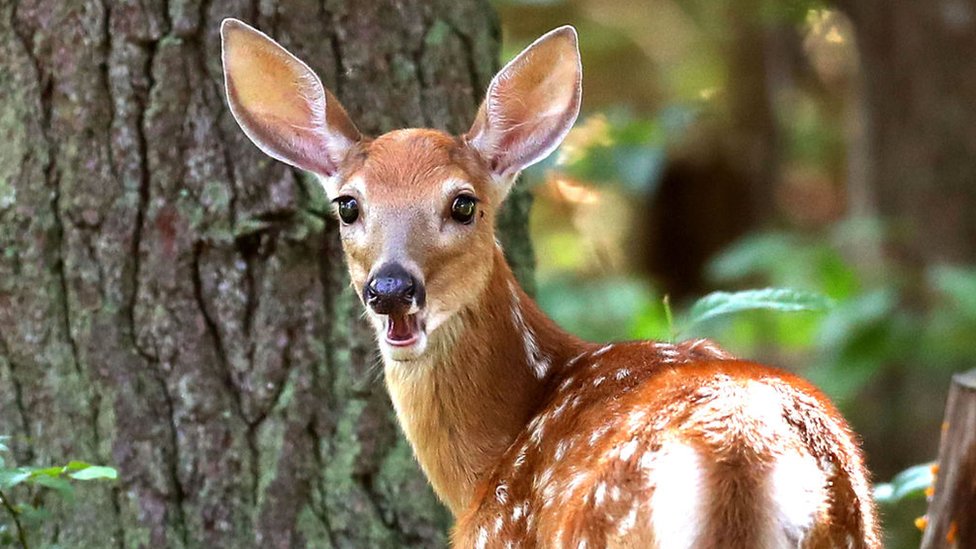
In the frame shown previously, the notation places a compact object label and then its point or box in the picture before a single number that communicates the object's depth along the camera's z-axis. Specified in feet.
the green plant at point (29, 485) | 25.13
